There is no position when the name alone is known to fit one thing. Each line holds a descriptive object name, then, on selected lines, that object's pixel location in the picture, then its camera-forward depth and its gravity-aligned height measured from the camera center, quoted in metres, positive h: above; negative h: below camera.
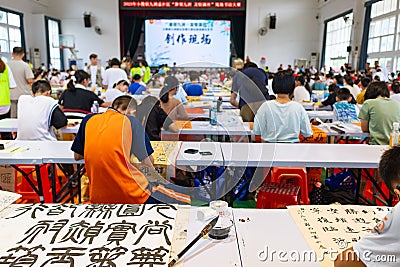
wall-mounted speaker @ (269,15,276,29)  14.66 +1.53
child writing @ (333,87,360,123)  4.38 -0.56
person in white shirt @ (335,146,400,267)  1.06 -0.50
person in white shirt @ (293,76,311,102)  6.58 -0.55
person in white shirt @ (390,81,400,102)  5.26 -0.34
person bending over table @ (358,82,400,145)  3.37 -0.45
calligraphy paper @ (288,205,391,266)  1.36 -0.64
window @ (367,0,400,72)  9.02 +0.72
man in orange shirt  1.89 -0.52
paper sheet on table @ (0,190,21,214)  1.65 -0.64
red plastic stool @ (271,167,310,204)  2.67 -0.81
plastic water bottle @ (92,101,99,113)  4.74 -0.62
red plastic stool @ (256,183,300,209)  2.50 -0.89
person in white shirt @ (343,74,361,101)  6.38 -0.39
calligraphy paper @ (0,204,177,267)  1.24 -0.64
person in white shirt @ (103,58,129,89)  6.69 -0.31
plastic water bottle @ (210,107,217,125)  3.08 -0.46
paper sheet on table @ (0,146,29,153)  2.65 -0.66
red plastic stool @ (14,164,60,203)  2.93 -1.03
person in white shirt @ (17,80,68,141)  3.25 -0.52
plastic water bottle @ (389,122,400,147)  2.77 -0.52
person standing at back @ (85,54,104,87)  8.30 -0.38
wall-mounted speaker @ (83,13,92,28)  14.52 +1.43
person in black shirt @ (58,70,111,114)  4.56 -0.50
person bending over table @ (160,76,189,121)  2.12 -0.28
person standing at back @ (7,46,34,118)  5.50 -0.26
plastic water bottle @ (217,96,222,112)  2.88 -0.35
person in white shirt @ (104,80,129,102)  5.35 -0.46
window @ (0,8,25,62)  11.27 +0.77
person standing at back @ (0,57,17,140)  4.51 -0.37
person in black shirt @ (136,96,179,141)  2.09 -0.43
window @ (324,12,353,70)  11.91 +0.77
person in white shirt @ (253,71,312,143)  2.84 -0.42
